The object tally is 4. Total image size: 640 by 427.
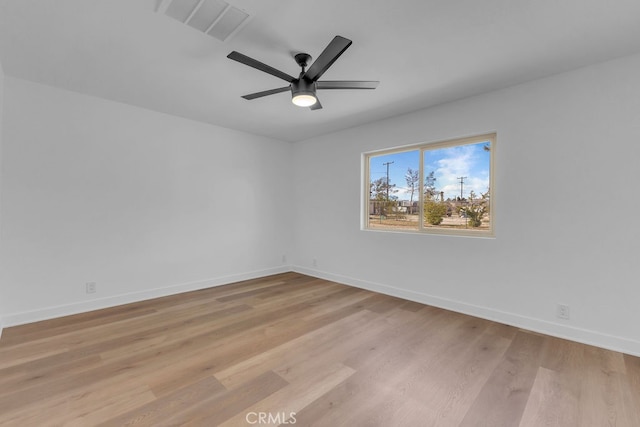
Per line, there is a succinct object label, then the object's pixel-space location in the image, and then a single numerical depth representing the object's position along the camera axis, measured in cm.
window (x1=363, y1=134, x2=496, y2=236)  326
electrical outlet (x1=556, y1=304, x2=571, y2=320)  258
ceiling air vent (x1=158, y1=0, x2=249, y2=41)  175
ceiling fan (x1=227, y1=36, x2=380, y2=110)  200
